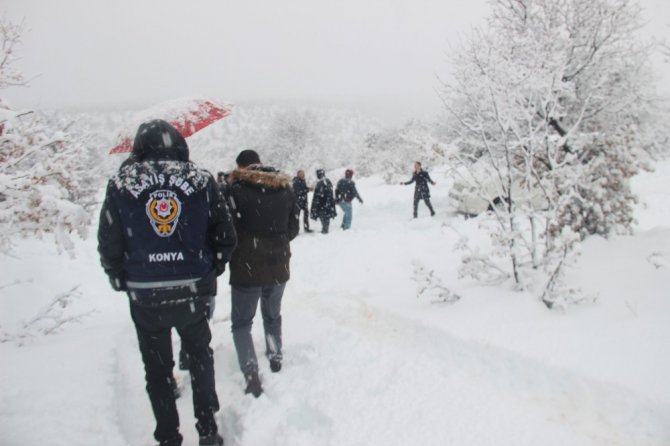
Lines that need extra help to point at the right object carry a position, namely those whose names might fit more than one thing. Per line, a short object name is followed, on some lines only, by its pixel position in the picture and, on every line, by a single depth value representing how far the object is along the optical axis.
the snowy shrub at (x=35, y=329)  3.80
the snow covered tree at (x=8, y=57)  3.32
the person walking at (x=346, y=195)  11.22
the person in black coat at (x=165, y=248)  2.40
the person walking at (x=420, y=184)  11.45
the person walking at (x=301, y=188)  10.89
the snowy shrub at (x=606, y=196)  5.03
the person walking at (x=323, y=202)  10.85
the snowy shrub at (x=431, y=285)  4.19
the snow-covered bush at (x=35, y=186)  3.14
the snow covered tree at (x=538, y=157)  4.12
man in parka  3.30
